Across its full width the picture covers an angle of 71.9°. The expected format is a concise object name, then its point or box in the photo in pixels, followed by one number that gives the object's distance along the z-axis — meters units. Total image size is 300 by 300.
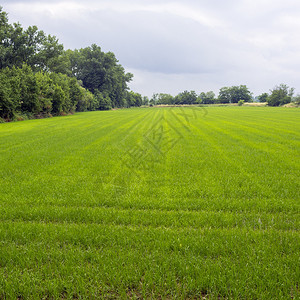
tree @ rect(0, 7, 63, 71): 47.19
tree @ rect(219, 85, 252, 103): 160.00
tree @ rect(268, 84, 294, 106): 109.56
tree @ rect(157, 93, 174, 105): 180.75
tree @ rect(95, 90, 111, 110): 81.31
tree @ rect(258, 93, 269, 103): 161.80
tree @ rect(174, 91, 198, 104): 155.89
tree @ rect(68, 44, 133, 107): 84.75
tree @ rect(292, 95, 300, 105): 92.62
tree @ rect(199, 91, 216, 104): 156.88
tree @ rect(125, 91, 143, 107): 126.18
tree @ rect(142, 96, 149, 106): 184.88
